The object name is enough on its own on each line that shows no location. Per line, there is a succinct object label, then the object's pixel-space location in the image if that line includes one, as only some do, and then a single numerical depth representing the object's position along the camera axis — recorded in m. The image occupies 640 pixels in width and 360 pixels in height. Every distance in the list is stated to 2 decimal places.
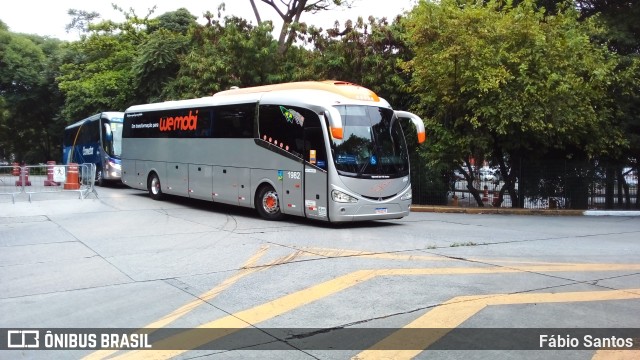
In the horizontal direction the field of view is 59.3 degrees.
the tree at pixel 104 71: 33.72
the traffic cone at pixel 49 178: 19.47
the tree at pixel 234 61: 24.81
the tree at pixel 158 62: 29.19
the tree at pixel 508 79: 17.23
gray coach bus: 13.20
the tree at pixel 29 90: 41.78
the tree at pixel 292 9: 28.89
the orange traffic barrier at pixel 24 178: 18.94
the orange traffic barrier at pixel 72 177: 19.98
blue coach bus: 26.12
